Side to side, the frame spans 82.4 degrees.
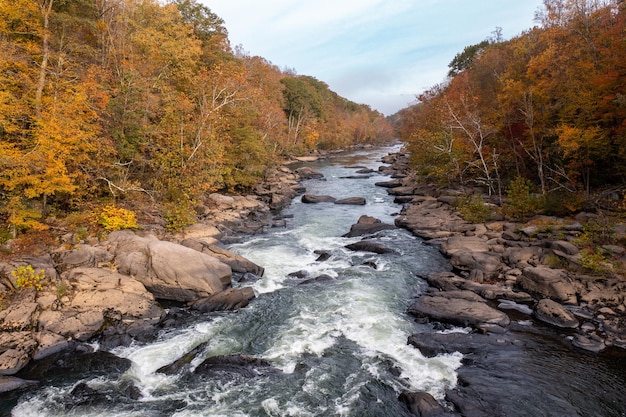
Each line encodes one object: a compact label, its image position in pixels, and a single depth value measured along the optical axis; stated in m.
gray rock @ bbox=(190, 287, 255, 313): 15.08
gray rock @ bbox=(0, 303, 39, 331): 11.78
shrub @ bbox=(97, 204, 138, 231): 19.17
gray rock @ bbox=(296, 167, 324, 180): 51.91
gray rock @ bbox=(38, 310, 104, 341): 12.32
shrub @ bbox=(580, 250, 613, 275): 15.24
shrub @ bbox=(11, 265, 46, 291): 13.28
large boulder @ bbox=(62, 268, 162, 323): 13.52
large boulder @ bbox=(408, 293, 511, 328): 13.70
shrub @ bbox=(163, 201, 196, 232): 22.03
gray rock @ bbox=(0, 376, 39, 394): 10.16
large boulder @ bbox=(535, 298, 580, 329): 13.47
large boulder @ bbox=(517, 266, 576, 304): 15.04
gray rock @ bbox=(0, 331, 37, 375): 10.90
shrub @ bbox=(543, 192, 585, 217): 21.65
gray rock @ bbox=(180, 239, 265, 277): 18.52
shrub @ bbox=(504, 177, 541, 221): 23.09
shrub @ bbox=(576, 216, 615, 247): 16.94
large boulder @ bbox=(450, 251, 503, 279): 17.80
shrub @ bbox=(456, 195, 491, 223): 24.53
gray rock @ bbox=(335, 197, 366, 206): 35.34
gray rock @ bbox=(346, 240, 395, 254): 21.77
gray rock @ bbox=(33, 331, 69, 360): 11.62
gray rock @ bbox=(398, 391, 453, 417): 9.45
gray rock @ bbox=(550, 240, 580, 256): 17.00
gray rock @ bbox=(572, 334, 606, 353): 12.02
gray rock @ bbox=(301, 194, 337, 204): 35.94
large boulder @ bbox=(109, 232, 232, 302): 15.50
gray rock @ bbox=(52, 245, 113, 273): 15.12
